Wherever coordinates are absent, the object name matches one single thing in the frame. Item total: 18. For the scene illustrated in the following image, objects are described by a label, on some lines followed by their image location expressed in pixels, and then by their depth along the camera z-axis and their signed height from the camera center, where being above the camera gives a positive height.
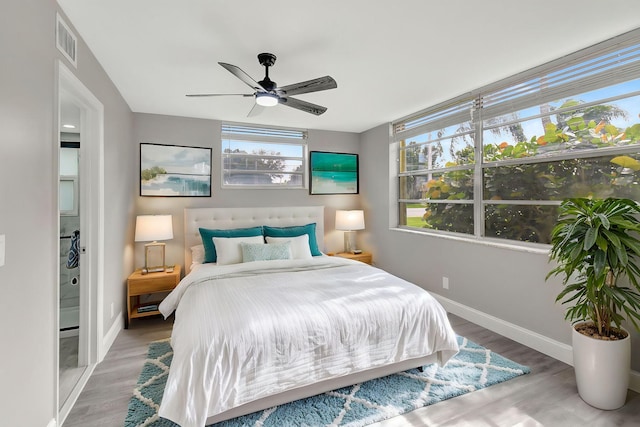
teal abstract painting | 4.93 +0.68
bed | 1.74 -0.79
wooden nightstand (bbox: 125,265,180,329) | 3.36 -0.78
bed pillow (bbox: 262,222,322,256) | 4.10 -0.24
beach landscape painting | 3.99 +0.58
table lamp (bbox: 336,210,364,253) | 4.74 -0.09
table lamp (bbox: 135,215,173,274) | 3.54 -0.18
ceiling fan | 2.26 +0.96
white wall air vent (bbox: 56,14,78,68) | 1.83 +1.09
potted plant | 1.96 -0.50
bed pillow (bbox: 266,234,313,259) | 3.80 -0.38
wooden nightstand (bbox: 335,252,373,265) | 4.64 -0.63
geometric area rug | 1.93 -1.26
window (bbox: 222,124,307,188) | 4.46 +0.86
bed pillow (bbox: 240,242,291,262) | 3.52 -0.43
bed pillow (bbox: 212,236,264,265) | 3.57 -0.41
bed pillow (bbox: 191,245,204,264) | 3.86 -0.50
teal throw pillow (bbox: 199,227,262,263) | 3.77 -0.25
